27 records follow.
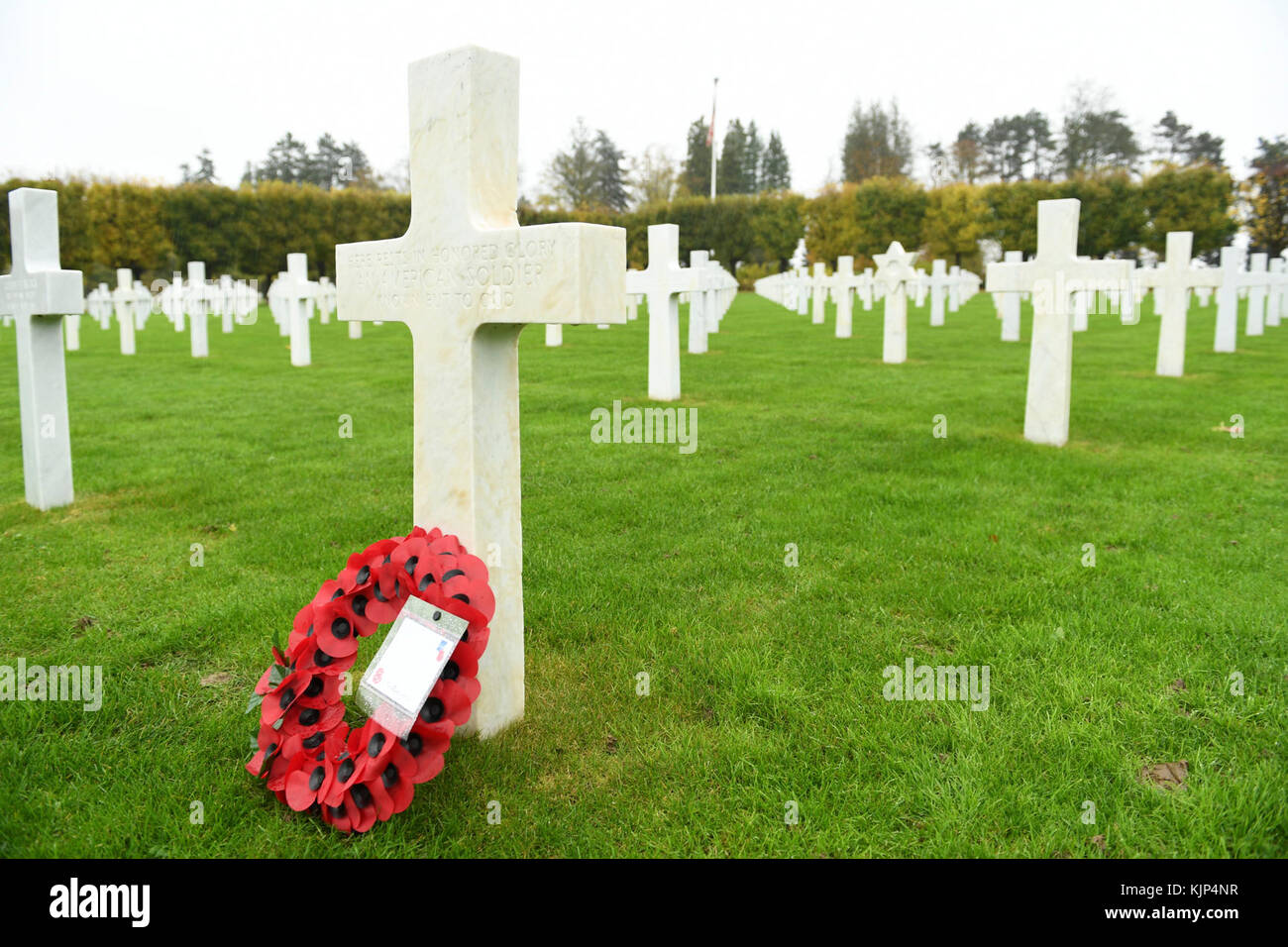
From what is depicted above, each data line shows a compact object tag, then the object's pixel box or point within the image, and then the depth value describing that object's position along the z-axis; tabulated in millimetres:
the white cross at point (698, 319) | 15648
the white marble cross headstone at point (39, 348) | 6168
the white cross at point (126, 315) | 17578
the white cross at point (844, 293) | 18797
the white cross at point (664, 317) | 10547
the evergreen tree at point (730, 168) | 71312
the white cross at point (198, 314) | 16719
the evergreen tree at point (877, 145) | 63656
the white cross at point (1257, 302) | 18250
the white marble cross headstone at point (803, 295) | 27094
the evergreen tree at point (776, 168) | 77688
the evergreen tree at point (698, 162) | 69312
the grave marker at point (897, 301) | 14702
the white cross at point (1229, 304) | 15219
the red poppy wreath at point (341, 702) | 2682
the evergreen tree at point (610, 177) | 66750
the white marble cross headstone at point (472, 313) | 3057
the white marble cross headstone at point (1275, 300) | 21234
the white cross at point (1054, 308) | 8273
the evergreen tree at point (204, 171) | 73438
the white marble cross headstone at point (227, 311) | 23584
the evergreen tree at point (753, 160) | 73438
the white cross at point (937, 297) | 23438
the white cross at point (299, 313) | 15281
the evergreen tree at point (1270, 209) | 33250
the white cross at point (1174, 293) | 12578
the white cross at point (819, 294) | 22906
